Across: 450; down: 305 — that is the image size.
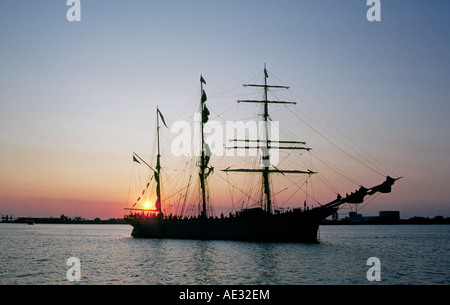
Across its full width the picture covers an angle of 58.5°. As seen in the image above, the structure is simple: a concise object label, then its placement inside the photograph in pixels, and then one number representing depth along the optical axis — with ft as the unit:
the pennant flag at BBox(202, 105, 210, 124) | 235.61
